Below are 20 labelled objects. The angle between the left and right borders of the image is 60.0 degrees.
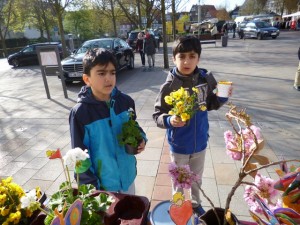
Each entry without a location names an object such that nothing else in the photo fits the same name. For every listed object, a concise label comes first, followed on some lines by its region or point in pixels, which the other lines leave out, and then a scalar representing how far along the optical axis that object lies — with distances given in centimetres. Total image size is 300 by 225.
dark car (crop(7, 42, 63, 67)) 1781
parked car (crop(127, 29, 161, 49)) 2172
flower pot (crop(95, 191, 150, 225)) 113
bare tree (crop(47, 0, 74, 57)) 1343
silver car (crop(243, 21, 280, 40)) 2364
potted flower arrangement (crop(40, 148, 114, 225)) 103
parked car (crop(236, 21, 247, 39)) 2655
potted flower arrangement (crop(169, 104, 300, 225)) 96
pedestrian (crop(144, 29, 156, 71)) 1157
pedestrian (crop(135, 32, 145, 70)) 1384
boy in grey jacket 208
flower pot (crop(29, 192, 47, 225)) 113
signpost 766
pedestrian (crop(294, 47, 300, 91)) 680
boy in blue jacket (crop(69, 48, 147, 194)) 179
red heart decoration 90
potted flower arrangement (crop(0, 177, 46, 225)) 107
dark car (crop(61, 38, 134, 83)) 952
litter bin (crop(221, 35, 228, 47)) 1989
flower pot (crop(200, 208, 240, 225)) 117
